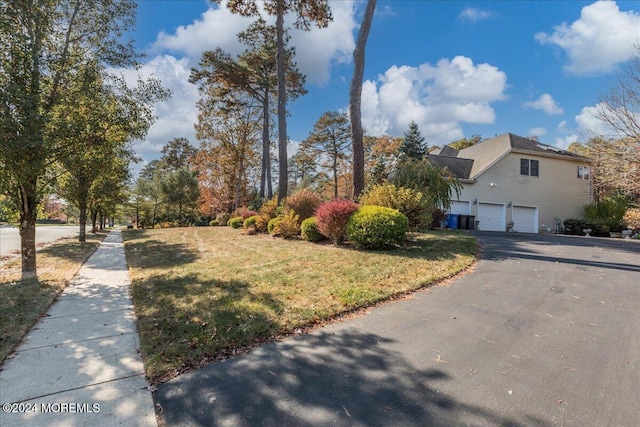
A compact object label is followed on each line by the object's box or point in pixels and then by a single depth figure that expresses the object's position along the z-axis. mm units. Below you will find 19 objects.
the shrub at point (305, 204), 11711
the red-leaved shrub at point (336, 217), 8648
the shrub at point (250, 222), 14508
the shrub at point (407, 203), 8766
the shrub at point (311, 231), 9984
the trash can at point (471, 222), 17650
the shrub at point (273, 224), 12155
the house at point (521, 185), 18609
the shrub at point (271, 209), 13529
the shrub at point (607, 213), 17500
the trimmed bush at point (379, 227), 7781
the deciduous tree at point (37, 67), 4750
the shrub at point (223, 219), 24775
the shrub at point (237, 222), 17891
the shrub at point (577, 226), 18125
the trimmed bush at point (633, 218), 15562
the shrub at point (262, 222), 13659
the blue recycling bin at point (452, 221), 17516
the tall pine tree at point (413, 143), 20750
